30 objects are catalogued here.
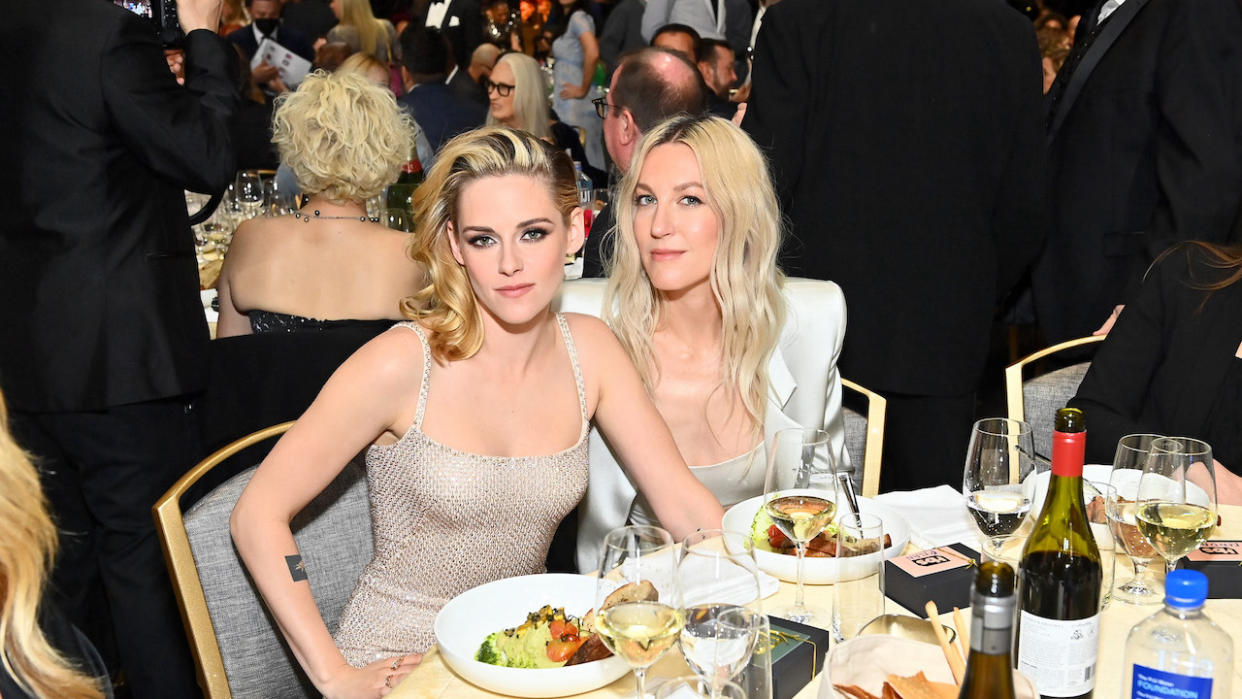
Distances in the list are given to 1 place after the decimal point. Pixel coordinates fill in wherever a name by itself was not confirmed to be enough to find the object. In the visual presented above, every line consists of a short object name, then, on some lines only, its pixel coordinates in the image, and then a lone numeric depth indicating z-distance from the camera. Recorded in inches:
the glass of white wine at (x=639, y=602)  45.6
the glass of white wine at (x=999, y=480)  58.5
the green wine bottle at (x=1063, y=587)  46.6
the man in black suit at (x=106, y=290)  98.7
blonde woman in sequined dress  76.7
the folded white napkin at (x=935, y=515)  68.1
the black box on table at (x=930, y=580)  58.1
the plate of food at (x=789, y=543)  61.9
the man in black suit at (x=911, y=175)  112.3
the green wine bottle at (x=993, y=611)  33.3
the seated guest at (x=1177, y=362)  92.4
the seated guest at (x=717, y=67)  234.1
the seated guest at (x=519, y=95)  226.8
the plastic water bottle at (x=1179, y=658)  41.1
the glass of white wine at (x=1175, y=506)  58.0
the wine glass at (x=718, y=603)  43.3
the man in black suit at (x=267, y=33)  267.0
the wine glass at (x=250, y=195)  159.3
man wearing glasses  132.2
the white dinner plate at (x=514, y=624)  50.8
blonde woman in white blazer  93.5
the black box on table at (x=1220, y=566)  60.3
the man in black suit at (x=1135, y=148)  122.5
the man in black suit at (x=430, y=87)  226.4
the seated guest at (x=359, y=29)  255.8
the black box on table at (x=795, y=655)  50.1
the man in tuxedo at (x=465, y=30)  328.5
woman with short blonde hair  121.1
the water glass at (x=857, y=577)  53.4
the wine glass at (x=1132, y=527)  59.9
